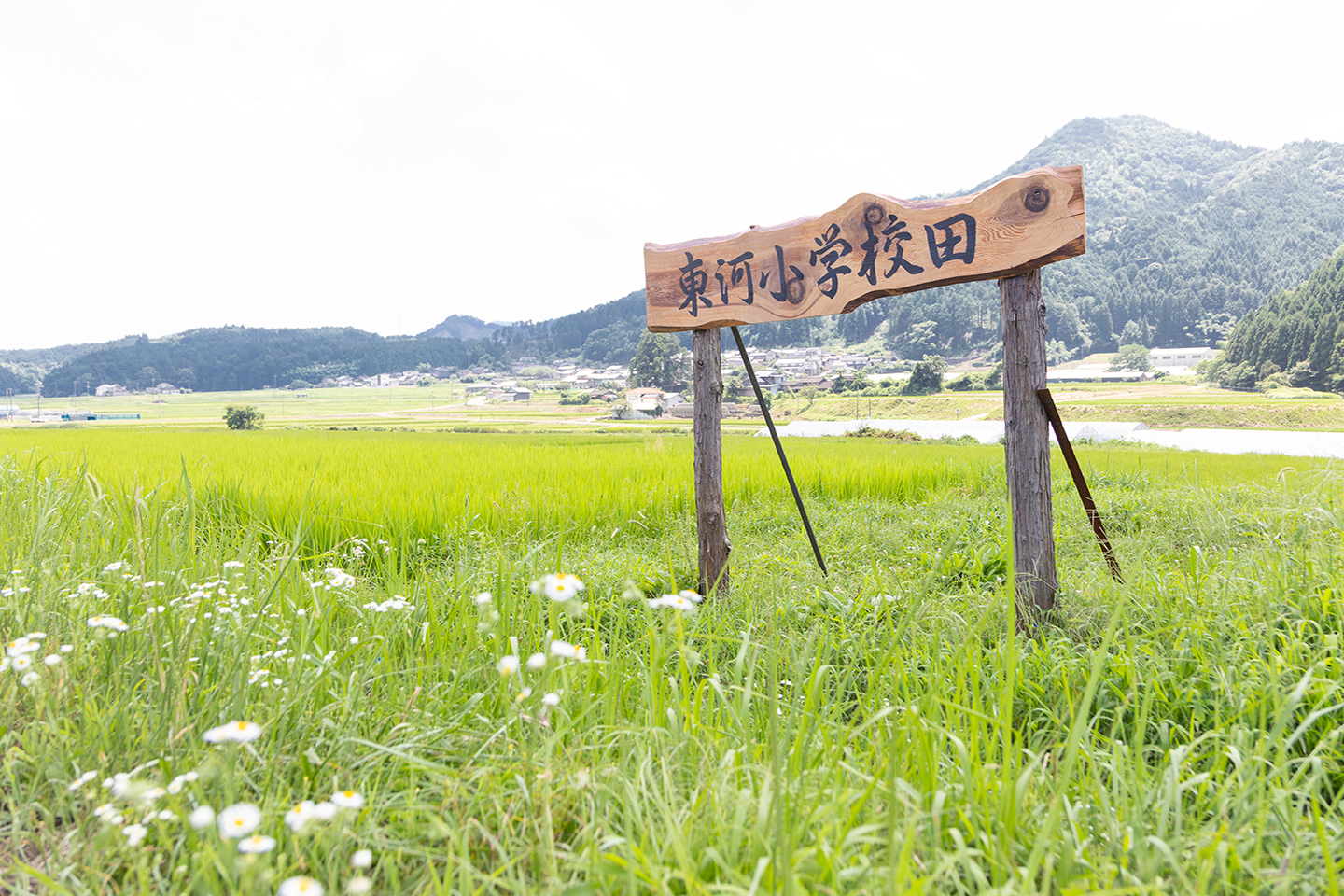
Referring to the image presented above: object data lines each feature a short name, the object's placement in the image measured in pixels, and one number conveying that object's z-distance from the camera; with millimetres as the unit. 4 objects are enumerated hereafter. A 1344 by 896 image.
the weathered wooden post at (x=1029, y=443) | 2746
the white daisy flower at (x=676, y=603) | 1192
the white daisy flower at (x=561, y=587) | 1120
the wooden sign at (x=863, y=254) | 2602
